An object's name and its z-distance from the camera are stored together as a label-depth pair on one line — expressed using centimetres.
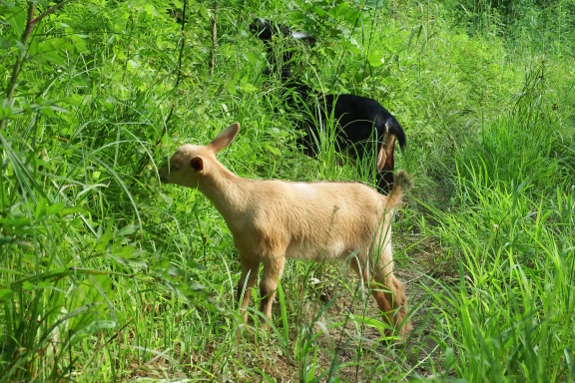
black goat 540
